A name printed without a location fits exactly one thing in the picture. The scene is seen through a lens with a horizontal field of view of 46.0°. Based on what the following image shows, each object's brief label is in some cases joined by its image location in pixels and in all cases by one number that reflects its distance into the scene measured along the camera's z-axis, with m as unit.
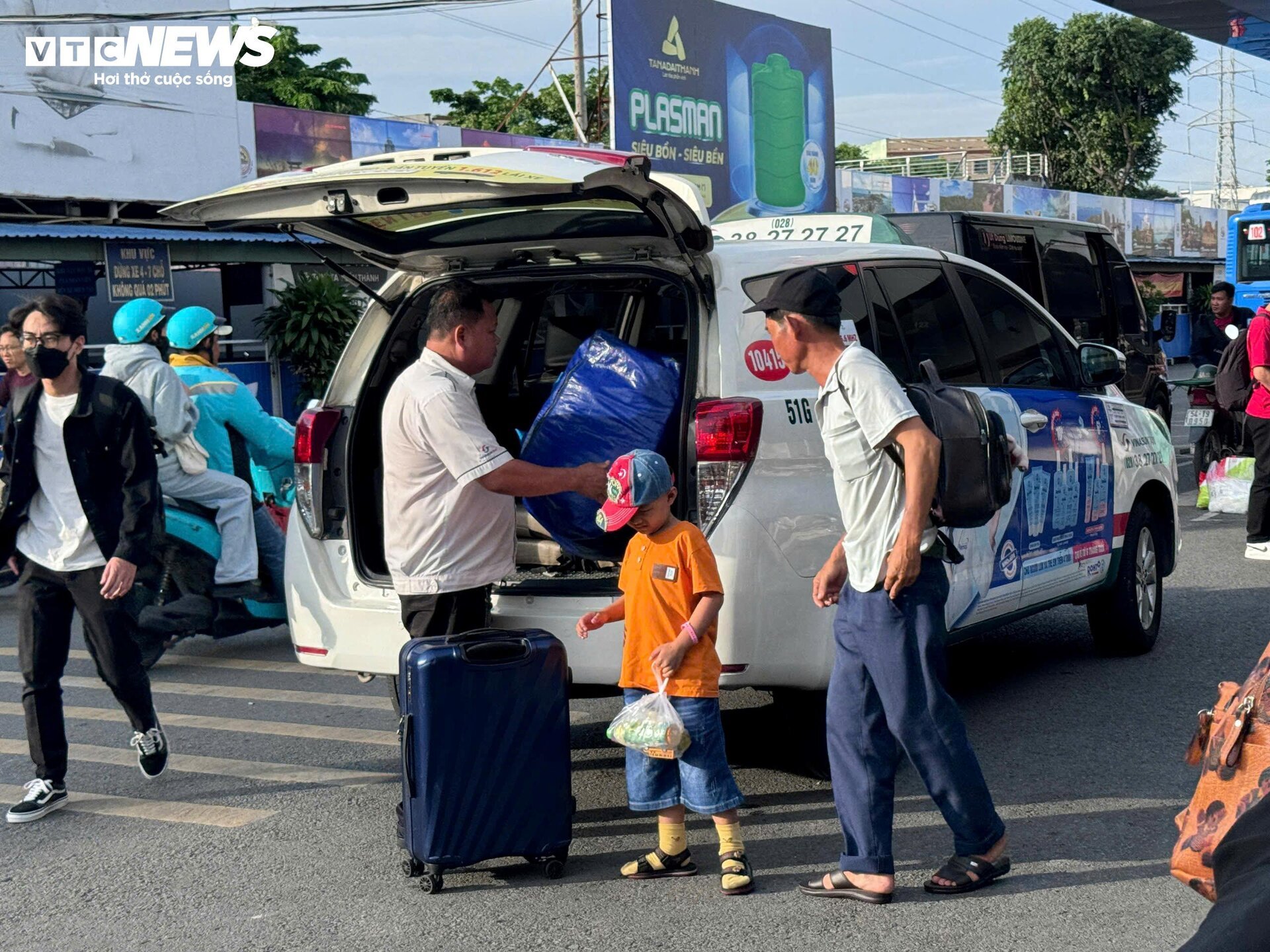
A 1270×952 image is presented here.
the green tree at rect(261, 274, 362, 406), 21.61
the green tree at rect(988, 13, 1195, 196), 57.38
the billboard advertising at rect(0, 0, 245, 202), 20.08
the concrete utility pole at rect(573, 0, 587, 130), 32.06
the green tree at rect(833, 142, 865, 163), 79.31
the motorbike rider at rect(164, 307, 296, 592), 7.70
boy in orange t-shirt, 4.30
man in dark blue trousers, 3.99
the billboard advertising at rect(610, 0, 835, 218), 24.28
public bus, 24.66
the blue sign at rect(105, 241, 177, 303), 19.88
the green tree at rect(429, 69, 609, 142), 47.44
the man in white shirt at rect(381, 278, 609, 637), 4.50
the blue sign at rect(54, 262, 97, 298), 20.72
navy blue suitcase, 4.36
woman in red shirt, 9.09
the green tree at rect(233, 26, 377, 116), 45.28
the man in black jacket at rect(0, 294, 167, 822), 5.27
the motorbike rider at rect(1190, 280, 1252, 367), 15.19
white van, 4.64
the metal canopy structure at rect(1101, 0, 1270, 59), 17.31
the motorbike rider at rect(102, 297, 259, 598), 7.12
